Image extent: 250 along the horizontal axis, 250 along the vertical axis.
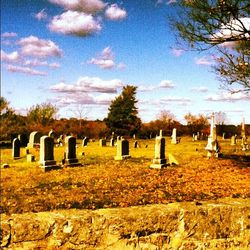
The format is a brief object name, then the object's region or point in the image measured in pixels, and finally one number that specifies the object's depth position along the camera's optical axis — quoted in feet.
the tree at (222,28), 39.88
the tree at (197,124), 182.80
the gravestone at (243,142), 89.68
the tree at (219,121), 210.38
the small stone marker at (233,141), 111.96
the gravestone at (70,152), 55.67
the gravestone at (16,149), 74.79
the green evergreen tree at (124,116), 168.86
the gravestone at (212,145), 60.84
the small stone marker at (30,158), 64.95
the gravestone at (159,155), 49.30
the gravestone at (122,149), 63.15
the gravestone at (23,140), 124.50
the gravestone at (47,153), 51.78
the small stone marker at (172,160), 52.80
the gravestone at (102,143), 110.42
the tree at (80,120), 183.16
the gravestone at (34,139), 111.98
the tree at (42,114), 181.84
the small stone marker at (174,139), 121.85
